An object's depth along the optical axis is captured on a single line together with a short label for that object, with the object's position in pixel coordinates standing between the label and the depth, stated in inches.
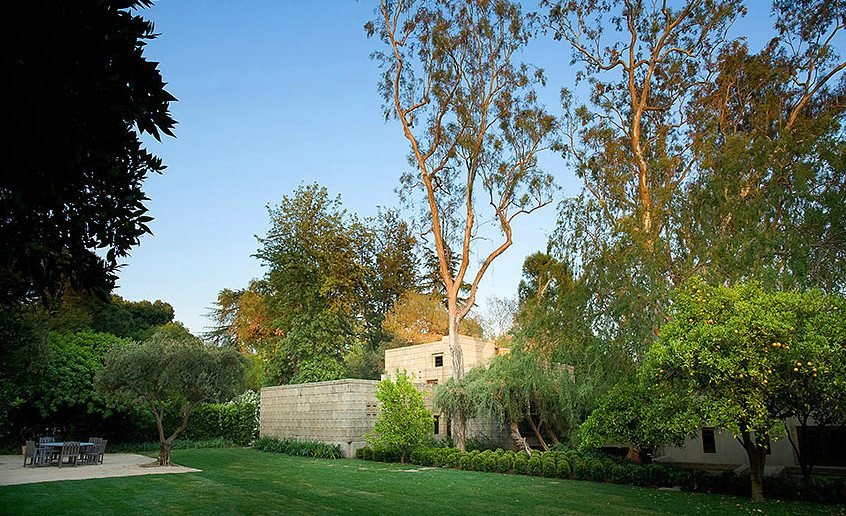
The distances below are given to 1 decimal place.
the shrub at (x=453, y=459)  662.5
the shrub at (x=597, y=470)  533.6
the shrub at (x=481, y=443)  765.9
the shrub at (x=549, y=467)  571.2
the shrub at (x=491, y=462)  626.8
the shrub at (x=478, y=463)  635.5
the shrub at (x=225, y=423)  1045.8
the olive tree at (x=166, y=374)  639.1
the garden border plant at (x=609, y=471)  410.9
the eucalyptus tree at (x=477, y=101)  855.7
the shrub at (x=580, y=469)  547.8
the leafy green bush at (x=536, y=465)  582.2
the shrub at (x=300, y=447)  796.0
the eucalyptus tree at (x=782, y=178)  467.2
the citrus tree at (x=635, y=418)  418.0
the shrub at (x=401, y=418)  726.5
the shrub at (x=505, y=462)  616.1
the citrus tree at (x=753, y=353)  359.3
